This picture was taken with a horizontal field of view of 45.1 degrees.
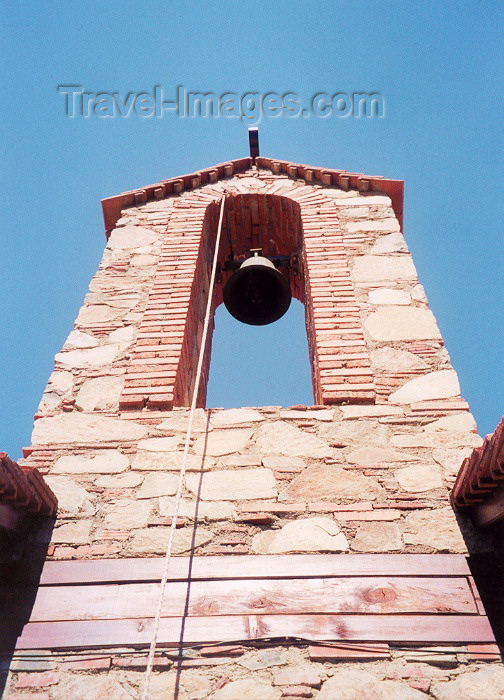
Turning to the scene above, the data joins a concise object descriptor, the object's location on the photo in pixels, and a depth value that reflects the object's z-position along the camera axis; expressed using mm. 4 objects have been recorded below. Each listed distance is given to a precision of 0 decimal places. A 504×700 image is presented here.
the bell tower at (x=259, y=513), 2070
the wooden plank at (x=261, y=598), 2223
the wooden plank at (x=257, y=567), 2344
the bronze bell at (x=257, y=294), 3920
